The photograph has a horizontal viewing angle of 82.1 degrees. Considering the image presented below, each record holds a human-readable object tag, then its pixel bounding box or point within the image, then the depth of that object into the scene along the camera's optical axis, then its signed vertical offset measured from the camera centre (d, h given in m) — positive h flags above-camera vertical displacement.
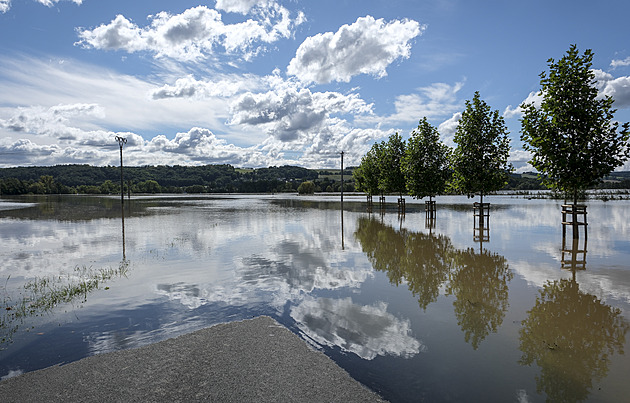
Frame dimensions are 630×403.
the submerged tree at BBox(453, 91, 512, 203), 26.45 +2.59
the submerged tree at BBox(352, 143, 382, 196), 51.82 +2.28
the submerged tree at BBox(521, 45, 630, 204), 18.09 +2.73
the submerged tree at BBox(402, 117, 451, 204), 34.56 +2.19
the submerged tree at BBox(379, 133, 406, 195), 43.47 +2.28
